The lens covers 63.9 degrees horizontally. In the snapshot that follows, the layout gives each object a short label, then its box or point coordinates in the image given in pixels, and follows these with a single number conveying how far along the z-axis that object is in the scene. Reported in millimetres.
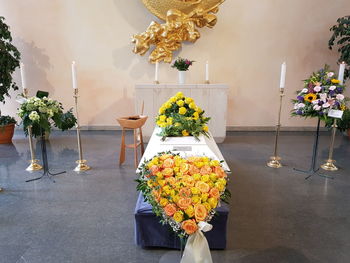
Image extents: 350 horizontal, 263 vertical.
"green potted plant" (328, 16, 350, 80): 4797
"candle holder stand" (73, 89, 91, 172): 3641
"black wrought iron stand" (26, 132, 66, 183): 3363
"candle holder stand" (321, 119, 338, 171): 3676
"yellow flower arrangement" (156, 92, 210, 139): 2869
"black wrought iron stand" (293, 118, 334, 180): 3502
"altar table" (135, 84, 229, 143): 4766
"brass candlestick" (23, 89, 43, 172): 3632
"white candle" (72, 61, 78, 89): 3328
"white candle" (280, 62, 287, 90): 3559
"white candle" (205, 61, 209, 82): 5066
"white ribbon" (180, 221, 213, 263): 1488
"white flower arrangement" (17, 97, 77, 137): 3174
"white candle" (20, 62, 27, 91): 3311
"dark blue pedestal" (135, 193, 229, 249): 2041
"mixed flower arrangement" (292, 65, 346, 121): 3246
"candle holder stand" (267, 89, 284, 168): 3777
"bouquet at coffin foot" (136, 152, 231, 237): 1430
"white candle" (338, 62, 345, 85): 3363
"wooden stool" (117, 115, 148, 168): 3475
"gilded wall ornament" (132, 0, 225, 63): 5113
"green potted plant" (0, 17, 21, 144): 4562
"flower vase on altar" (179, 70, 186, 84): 4848
